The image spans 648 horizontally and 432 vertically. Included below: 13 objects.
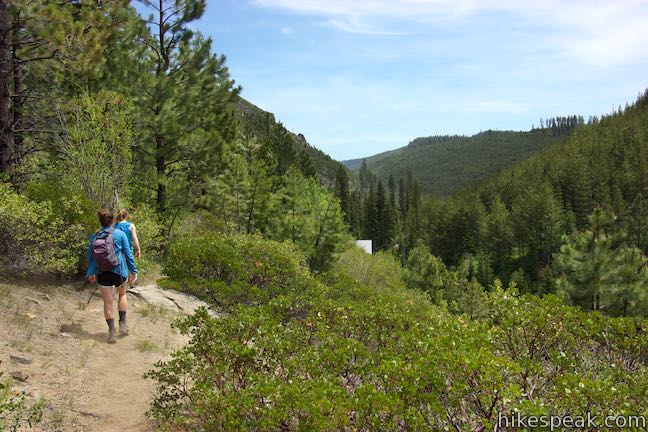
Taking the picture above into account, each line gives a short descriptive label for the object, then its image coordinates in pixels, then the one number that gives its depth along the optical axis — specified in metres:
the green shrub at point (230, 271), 8.95
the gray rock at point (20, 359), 5.15
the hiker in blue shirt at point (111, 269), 6.17
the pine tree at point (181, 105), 13.92
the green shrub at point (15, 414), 3.44
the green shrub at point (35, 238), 7.26
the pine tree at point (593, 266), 20.52
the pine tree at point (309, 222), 22.94
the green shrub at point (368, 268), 30.86
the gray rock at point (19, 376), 4.79
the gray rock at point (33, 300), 7.12
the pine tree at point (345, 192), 80.06
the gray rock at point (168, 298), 8.46
